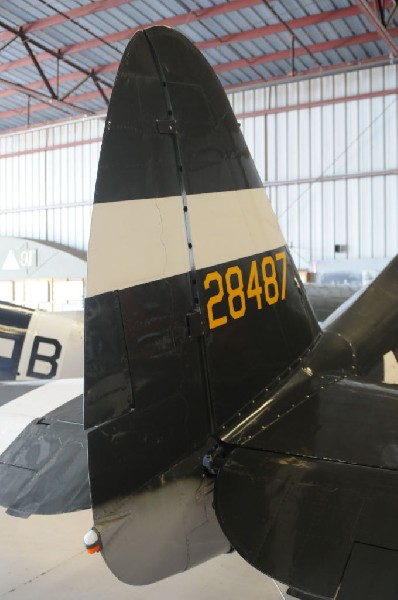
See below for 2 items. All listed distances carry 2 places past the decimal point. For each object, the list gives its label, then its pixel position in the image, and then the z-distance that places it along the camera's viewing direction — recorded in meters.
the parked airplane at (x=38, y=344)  5.26
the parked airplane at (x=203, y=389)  1.73
